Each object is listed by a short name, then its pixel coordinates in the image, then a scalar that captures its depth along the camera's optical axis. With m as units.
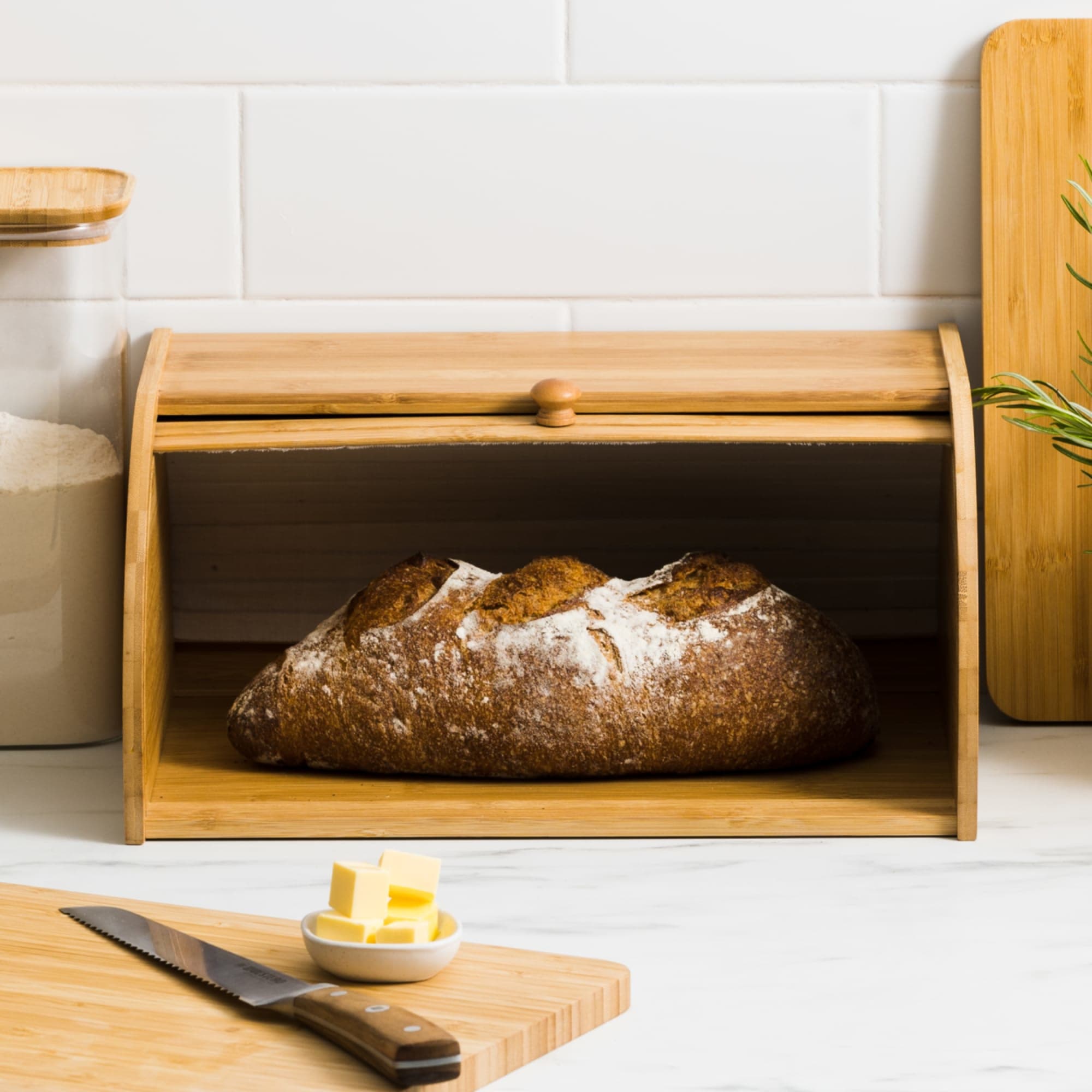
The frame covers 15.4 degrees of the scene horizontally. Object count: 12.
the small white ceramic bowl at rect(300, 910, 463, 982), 1.74
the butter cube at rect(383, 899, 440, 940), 1.76
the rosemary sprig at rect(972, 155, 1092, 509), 1.98
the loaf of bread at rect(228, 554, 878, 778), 1.96
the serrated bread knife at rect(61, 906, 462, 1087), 1.68
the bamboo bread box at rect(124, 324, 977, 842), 1.94
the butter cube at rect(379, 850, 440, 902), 1.76
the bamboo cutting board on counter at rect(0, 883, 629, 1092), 1.69
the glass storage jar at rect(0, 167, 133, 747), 2.02
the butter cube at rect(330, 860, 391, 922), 1.75
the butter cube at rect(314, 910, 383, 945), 1.75
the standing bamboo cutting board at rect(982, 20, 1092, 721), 2.09
